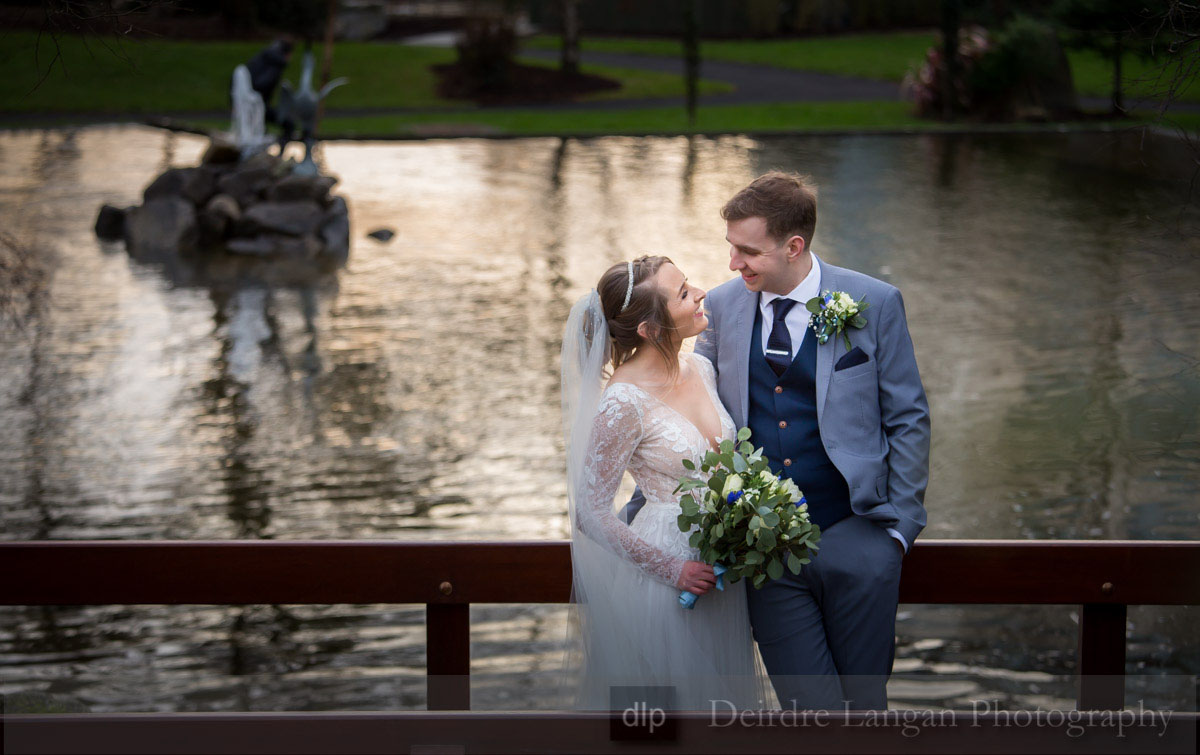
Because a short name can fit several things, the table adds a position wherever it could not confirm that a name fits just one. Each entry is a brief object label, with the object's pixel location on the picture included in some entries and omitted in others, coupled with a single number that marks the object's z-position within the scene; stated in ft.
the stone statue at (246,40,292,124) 62.75
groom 11.48
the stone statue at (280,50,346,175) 62.69
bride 11.66
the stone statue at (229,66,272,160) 61.62
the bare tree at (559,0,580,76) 119.85
